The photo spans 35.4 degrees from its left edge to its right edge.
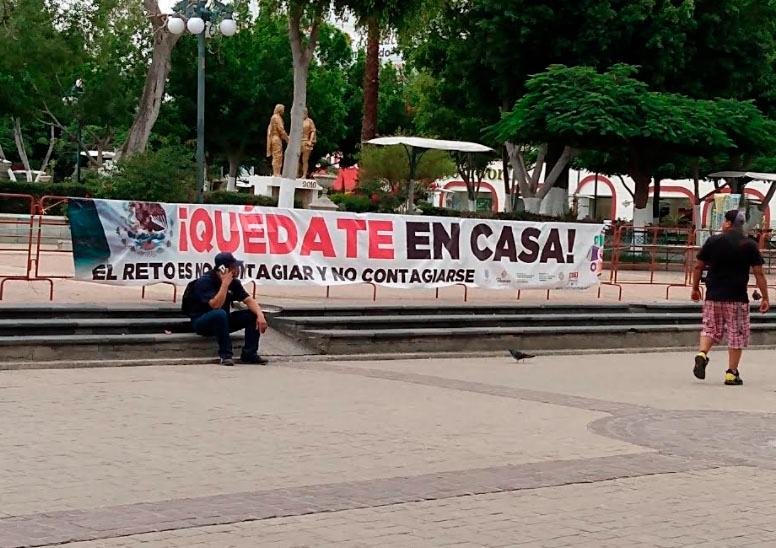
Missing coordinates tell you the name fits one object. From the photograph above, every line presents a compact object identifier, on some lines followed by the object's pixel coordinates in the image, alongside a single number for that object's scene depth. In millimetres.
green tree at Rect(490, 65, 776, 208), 31031
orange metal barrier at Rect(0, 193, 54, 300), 15112
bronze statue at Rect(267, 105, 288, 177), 34312
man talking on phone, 13461
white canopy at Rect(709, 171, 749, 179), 38125
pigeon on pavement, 15367
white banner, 14922
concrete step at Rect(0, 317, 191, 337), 12977
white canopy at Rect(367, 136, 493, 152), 30328
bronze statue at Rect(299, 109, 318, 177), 35219
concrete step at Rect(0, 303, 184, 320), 13469
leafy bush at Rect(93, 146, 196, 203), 29469
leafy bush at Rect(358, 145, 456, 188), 45269
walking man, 13727
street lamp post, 26641
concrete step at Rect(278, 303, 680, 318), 15664
